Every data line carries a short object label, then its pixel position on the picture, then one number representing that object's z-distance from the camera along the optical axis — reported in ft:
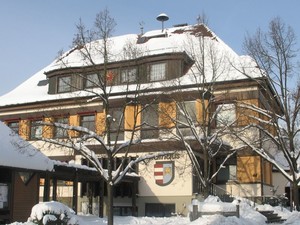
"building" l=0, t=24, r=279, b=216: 100.63
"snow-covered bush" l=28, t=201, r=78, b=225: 46.03
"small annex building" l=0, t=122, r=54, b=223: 69.77
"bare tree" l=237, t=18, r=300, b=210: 83.82
